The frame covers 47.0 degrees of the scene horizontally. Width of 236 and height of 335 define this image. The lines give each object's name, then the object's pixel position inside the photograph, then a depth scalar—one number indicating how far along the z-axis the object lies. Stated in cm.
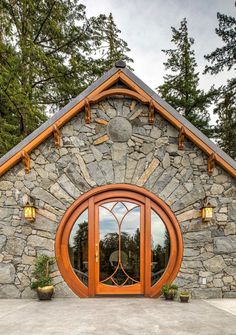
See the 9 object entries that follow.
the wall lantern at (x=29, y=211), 559
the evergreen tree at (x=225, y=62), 1173
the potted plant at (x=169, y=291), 542
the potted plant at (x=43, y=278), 530
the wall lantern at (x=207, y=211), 571
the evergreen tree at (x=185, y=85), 1527
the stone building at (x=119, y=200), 573
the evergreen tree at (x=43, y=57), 893
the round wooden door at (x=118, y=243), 577
